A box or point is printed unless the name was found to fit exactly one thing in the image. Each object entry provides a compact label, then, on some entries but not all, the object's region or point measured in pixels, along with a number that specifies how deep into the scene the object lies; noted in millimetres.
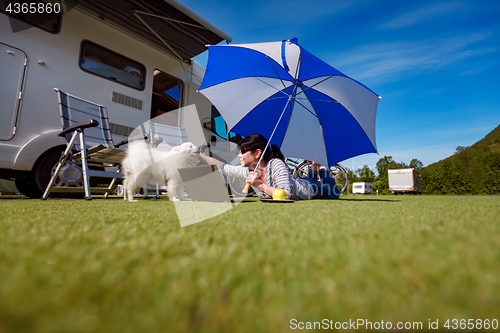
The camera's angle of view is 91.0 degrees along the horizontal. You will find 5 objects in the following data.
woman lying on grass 2979
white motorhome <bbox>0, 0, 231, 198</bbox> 3043
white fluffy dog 3020
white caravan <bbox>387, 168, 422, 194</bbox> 19300
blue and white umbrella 2963
